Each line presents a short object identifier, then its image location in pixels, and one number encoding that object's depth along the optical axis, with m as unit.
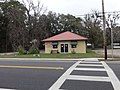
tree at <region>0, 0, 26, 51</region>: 22.32
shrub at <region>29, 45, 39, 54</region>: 16.52
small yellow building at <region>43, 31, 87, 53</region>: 17.20
